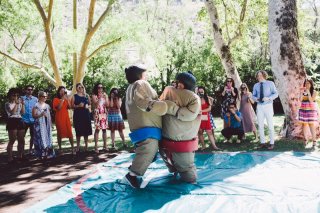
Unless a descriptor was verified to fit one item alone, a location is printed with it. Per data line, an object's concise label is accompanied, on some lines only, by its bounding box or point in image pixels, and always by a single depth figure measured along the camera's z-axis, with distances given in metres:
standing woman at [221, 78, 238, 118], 8.30
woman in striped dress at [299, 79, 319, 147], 7.20
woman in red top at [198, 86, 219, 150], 7.53
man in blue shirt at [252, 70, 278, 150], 7.19
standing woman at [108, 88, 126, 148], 8.09
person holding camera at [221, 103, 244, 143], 8.34
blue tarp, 3.85
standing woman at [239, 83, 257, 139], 8.79
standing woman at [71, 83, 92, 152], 7.57
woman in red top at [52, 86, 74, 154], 7.65
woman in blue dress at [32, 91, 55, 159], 7.14
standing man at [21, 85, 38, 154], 7.70
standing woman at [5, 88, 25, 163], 7.10
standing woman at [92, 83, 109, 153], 7.89
